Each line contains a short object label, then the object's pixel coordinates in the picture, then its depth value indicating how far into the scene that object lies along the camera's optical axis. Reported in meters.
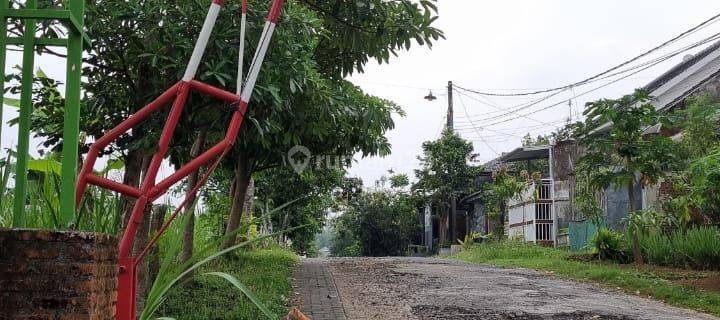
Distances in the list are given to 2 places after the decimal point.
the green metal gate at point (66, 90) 2.42
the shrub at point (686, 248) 12.09
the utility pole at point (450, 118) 29.69
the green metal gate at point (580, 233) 18.08
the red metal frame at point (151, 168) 2.67
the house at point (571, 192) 19.05
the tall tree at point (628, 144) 12.24
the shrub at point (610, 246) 14.09
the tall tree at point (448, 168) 28.72
